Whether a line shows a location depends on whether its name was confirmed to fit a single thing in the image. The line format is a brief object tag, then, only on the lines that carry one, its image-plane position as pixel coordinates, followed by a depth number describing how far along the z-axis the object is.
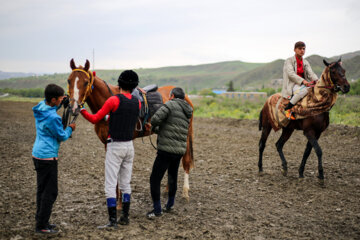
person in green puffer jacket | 4.39
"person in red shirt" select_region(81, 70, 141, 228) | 3.93
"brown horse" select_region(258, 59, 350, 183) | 6.17
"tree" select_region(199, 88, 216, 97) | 49.05
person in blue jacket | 3.71
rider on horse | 6.75
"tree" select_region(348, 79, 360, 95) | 27.28
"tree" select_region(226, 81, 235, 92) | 75.62
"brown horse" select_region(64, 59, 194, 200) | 4.21
